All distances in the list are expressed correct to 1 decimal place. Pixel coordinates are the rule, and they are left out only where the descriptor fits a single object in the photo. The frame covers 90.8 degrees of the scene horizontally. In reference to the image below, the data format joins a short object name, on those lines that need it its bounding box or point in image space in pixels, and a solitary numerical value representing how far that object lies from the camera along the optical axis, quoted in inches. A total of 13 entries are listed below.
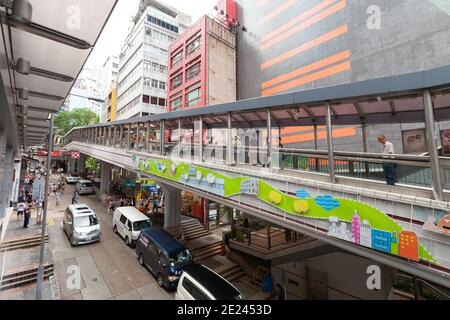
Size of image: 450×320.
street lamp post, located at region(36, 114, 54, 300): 333.7
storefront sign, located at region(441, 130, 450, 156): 198.2
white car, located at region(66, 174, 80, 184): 1483.8
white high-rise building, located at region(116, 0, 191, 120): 1469.0
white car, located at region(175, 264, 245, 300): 321.1
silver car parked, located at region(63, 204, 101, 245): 577.0
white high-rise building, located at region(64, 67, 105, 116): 2999.5
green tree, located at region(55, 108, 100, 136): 2066.9
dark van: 426.3
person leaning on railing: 222.0
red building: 1040.8
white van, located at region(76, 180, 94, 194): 1179.3
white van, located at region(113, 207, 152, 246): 600.3
